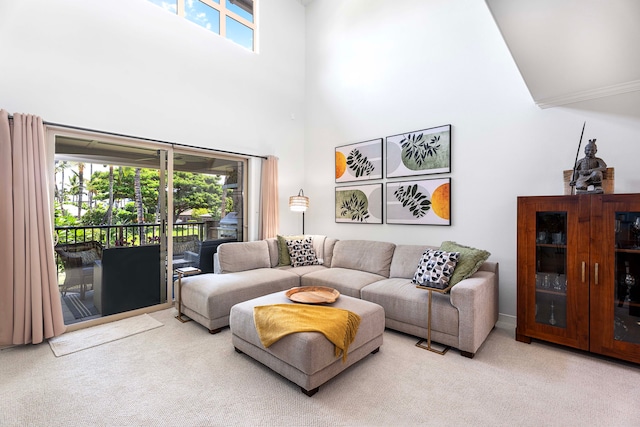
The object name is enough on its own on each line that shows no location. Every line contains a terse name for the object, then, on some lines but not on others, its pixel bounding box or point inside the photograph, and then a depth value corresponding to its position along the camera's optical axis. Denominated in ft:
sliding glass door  10.59
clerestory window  12.80
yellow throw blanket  6.74
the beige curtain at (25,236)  8.53
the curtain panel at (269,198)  15.20
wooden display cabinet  7.67
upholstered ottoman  6.42
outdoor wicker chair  10.64
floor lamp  14.80
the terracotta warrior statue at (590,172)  8.00
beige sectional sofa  8.50
